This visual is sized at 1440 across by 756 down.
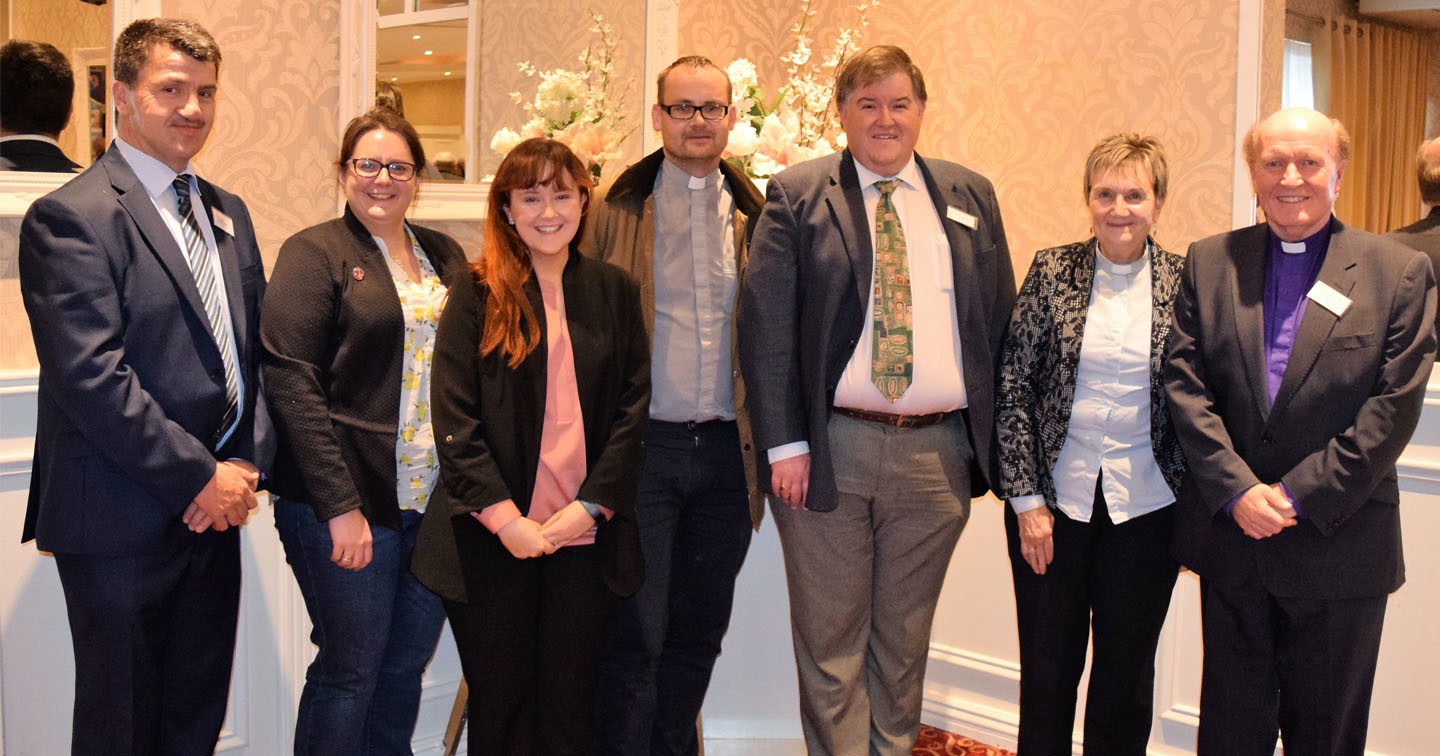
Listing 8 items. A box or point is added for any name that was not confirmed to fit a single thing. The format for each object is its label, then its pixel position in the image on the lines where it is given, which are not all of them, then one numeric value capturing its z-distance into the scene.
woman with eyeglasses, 2.26
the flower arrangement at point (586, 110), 3.27
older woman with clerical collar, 2.46
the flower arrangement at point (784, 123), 3.12
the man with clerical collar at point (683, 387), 2.62
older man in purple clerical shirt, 2.25
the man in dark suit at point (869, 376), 2.49
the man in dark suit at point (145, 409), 2.01
